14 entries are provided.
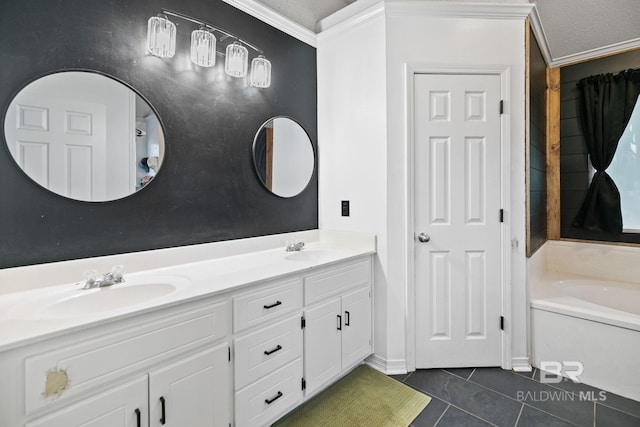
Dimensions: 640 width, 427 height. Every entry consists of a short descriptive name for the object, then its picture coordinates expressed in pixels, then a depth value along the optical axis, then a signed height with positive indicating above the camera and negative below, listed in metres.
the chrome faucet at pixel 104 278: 1.28 -0.27
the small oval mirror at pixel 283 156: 2.09 +0.45
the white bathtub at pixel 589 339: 1.79 -0.81
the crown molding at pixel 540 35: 2.15 +1.48
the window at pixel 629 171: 2.65 +0.39
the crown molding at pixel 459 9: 1.97 +1.38
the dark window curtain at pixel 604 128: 2.64 +0.79
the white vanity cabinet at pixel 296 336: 1.35 -0.64
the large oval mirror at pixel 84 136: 1.25 +0.38
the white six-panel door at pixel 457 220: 2.04 -0.03
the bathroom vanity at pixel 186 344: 0.88 -0.48
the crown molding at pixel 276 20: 1.97 +1.42
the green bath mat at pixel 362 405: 1.60 -1.10
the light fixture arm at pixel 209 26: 1.64 +1.15
